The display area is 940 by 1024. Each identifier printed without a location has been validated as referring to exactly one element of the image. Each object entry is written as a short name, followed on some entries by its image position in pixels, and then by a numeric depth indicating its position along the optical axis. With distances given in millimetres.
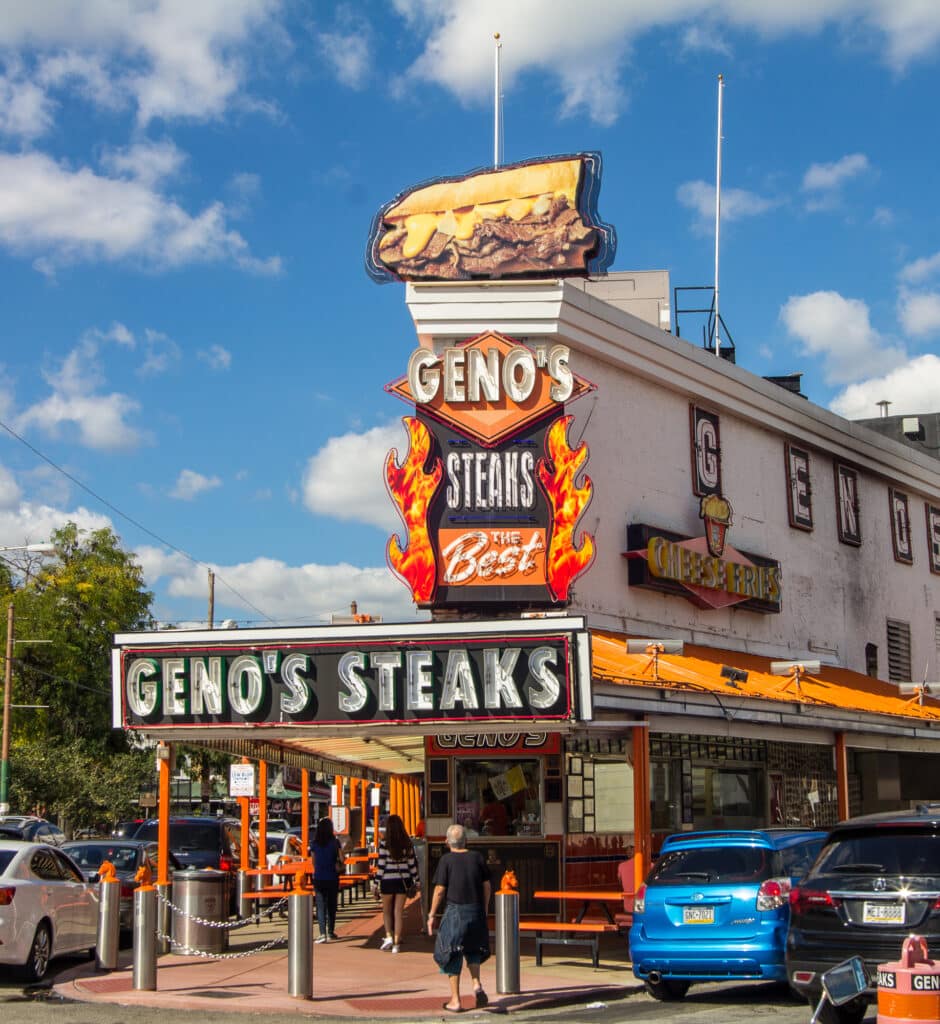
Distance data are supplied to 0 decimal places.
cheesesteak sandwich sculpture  23031
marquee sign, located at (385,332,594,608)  21312
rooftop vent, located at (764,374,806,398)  38688
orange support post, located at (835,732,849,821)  21844
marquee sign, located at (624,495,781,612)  23141
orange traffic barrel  8258
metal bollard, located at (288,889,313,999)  13695
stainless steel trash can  17109
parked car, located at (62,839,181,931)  21078
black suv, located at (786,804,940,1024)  10344
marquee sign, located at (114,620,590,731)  15617
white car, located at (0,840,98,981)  14555
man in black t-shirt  12812
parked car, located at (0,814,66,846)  29584
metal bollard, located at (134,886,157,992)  14266
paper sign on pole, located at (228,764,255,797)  25141
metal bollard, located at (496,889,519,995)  13797
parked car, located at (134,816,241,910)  23766
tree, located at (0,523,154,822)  48562
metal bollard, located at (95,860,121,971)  15773
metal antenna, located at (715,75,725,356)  30750
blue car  12727
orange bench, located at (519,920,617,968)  15758
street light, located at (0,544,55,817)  41781
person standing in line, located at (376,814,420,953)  17359
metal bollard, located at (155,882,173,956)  17281
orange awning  18297
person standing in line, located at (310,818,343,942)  18891
